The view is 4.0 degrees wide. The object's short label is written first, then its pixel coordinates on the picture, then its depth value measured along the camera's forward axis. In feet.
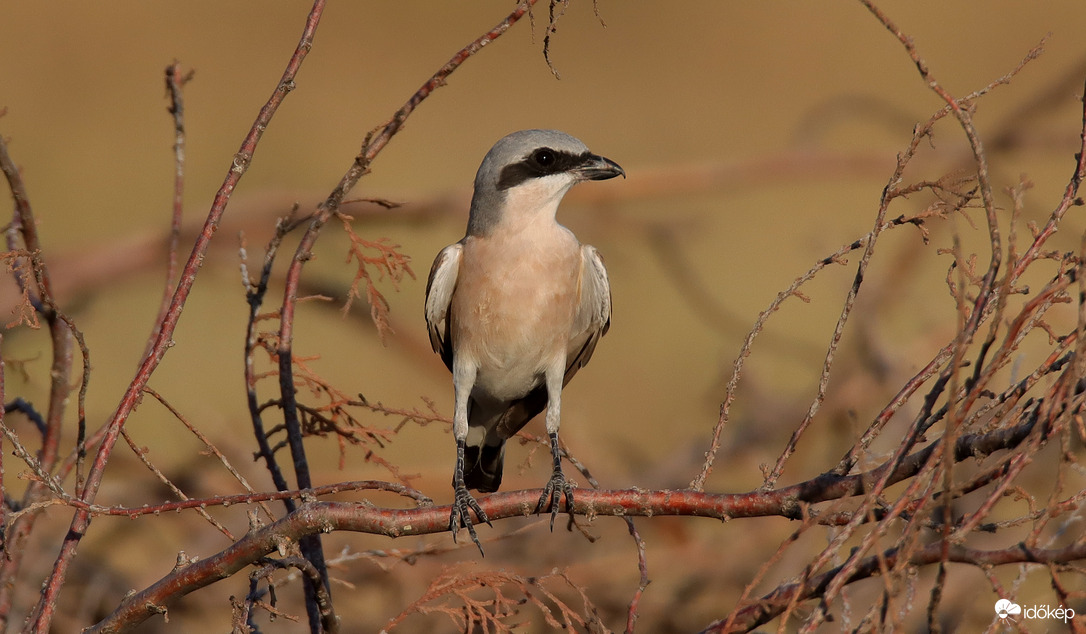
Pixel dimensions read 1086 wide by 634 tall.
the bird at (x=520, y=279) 12.10
